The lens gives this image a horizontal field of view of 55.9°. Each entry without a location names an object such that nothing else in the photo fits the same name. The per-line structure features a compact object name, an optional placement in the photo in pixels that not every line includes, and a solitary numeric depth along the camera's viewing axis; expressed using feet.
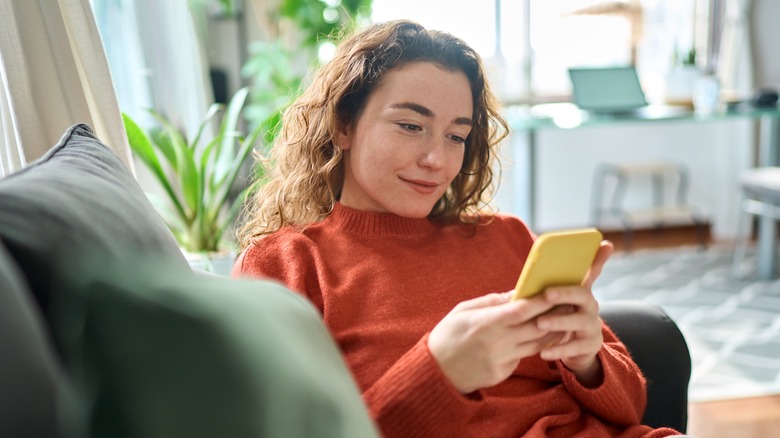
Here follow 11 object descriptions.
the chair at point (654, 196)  14.75
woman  2.87
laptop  11.04
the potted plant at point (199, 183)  5.88
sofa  1.44
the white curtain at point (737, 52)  15.11
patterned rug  8.20
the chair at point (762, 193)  10.35
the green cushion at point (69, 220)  1.81
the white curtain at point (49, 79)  3.76
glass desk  10.42
